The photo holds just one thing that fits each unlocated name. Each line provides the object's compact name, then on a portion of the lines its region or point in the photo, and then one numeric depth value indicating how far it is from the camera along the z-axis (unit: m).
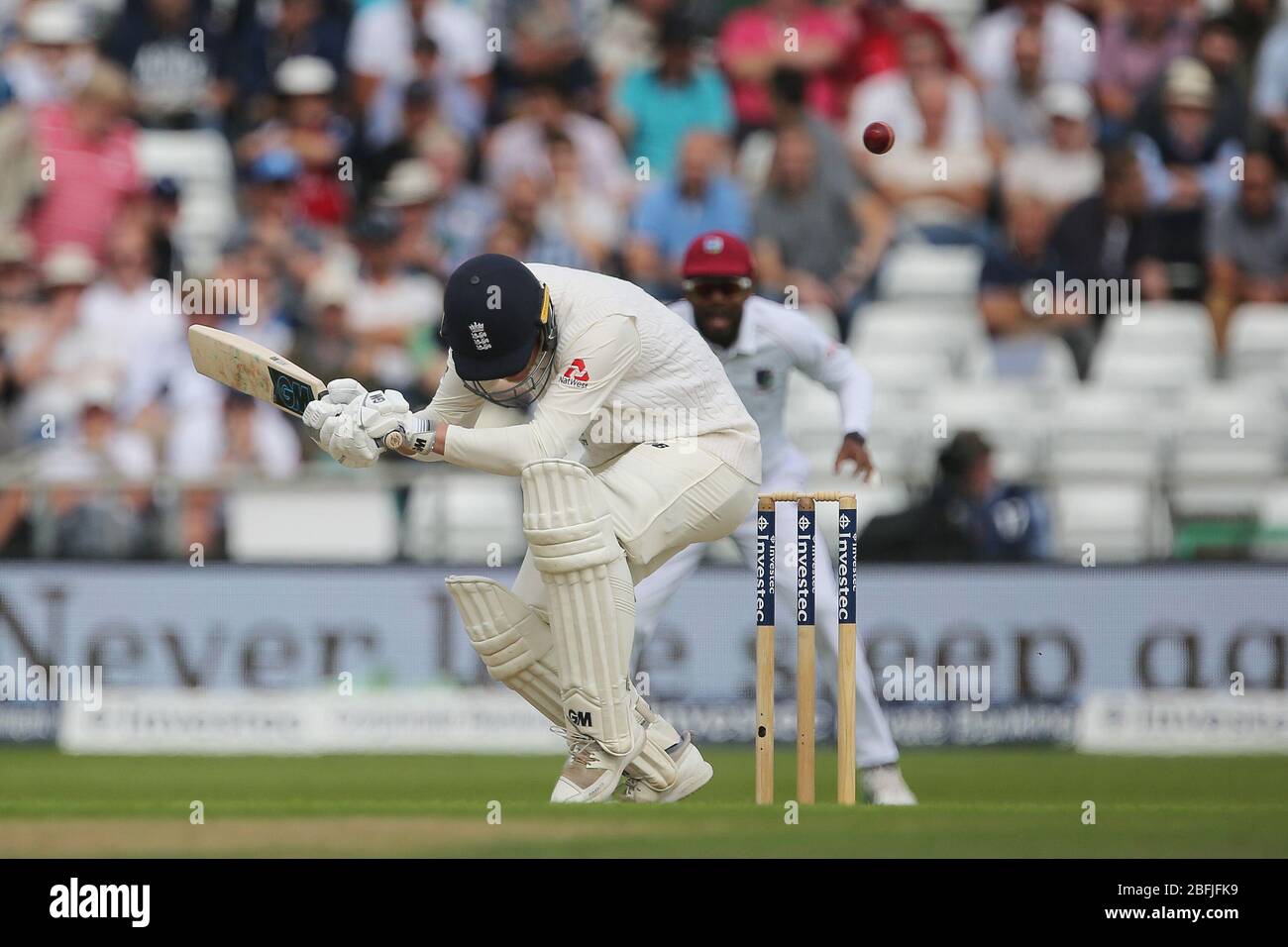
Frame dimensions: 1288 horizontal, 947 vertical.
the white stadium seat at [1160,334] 11.30
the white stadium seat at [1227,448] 10.08
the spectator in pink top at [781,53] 12.47
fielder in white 7.14
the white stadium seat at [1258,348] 11.30
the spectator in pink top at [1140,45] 12.45
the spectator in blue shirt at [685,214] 11.41
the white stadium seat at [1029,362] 11.16
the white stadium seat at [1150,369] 11.18
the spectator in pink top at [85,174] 11.98
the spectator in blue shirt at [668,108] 12.18
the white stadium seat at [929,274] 11.66
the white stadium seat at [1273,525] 9.92
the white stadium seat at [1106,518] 10.08
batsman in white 5.79
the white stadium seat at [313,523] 10.20
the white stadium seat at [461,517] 10.10
